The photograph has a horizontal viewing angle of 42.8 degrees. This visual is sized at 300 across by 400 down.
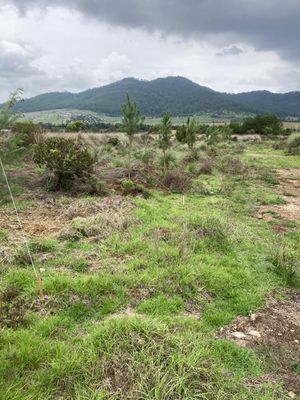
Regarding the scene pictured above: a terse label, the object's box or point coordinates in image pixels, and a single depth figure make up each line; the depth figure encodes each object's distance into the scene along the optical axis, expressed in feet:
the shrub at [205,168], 56.65
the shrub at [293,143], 91.76
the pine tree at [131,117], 49.59
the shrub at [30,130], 64.13
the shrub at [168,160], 55.49
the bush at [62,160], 38.65
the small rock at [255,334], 15.16
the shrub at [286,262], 20.48
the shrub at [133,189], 38.58
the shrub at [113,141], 88.24
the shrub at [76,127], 122.07
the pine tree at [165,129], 57.55
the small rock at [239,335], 15.01
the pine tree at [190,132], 75.36
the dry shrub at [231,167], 57.77
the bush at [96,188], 37.42
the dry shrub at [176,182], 43.65
